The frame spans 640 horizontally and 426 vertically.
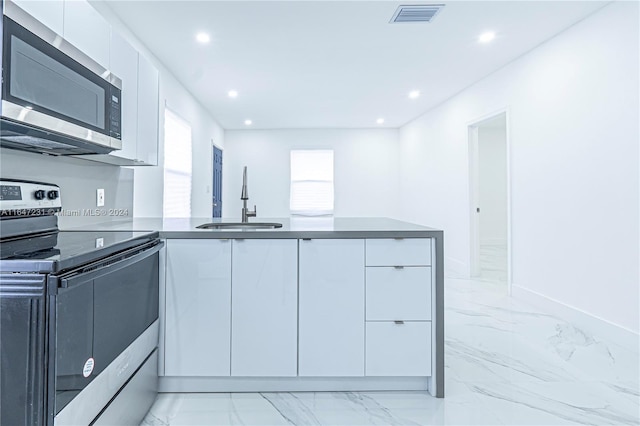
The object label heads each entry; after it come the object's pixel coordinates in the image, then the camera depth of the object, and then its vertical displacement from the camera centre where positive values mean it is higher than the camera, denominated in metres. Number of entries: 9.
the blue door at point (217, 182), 7.08 +0.73
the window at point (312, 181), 7.98 +0.83
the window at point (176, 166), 4.21 +0.65
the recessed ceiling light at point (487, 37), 3.35 +1.73
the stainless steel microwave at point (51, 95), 1.18 +0.48
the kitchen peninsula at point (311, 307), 1.85 -0.45
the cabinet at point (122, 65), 1.49 +0.80
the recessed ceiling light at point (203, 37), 3.37 +1.70
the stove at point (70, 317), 0.99 -0.32
